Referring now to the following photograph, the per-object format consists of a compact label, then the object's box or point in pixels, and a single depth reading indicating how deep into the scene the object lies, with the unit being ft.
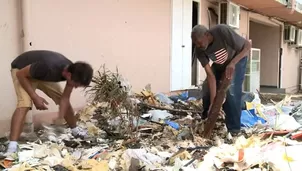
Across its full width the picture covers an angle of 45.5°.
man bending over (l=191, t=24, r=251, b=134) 13.65
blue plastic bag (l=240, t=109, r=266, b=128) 15.72
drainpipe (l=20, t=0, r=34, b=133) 13.74
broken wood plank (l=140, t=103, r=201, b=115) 17.19
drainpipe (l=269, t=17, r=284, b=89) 47.17
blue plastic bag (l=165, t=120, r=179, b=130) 14.69
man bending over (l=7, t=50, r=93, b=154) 10.87
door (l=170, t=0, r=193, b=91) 24.12
